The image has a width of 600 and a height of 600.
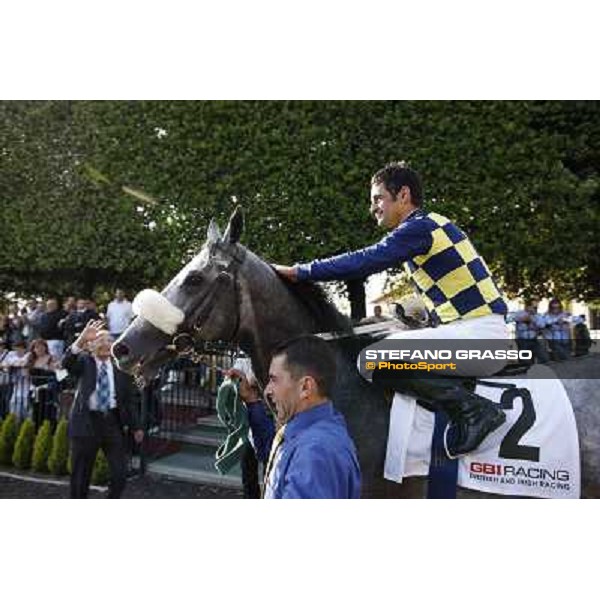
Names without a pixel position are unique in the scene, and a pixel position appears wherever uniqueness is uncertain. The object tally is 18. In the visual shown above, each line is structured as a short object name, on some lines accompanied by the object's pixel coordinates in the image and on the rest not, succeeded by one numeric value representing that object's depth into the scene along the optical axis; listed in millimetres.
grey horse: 2631
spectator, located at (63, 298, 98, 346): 4885
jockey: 2645
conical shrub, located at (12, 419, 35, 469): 5012
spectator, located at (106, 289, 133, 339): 4387
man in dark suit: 4605
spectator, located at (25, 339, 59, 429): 5305
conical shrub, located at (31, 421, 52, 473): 4910
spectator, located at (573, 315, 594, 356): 3844
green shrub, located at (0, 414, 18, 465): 5117
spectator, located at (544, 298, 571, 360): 3754
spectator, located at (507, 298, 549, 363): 3382
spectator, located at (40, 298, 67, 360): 4980
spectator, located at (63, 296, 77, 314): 5074
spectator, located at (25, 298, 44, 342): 4965
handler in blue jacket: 1597
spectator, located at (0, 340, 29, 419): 5074
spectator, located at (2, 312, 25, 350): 4785
